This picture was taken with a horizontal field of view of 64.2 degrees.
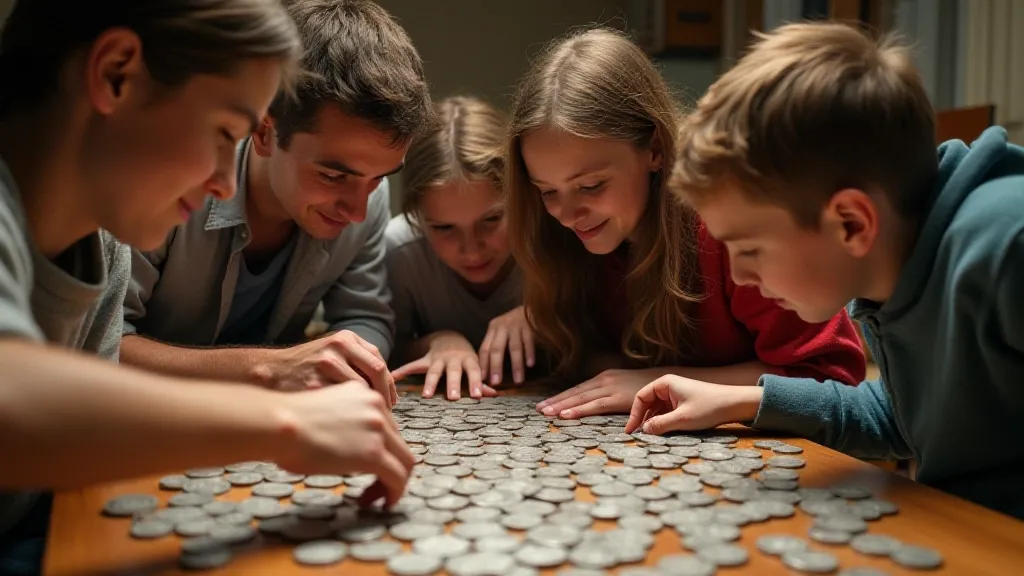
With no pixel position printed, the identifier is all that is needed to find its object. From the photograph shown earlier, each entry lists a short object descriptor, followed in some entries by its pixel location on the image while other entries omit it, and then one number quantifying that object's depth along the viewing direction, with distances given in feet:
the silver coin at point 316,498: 3.07
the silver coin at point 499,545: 2.60
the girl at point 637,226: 5.01
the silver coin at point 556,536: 2.65
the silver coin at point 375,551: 2.56
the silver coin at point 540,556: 2.50
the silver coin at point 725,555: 2.54
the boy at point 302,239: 4.99
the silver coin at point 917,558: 2.55
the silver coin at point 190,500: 3.04
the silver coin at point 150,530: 2.74
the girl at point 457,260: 6.04
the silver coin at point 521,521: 2.82
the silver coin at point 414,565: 2.45
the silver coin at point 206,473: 3.38
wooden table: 2.52
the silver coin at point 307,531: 2.72
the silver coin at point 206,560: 2.49
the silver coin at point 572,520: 2.84
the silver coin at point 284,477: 3.31
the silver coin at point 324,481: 3.29
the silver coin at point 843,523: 2.82
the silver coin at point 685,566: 2.45
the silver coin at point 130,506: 2.96
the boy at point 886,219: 3.20
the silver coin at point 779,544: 2.62
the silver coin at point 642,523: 2.81
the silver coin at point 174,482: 3.24
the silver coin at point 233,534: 2.70
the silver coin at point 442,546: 2.58
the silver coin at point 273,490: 3.14
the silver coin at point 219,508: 2.94
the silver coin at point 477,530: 2.72
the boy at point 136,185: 2.40
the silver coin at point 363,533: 2.72
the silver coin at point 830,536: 2.72
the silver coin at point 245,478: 3.29
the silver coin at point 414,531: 2.73
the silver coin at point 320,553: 2.54
